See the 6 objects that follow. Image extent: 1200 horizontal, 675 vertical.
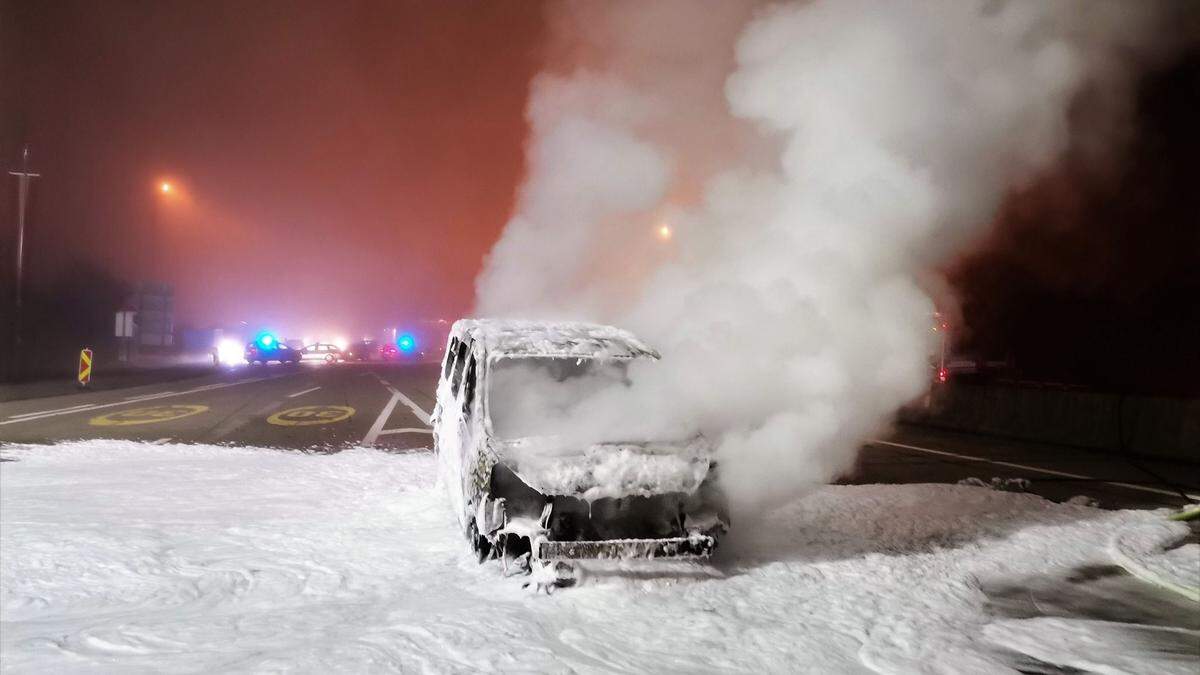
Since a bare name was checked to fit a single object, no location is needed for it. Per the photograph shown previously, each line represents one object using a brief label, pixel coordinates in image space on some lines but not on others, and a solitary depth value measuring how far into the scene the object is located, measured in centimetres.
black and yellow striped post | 2200
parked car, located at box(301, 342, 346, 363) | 4216
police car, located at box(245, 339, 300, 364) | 3622
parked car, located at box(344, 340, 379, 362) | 5375
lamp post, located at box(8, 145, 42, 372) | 2448
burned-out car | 532
